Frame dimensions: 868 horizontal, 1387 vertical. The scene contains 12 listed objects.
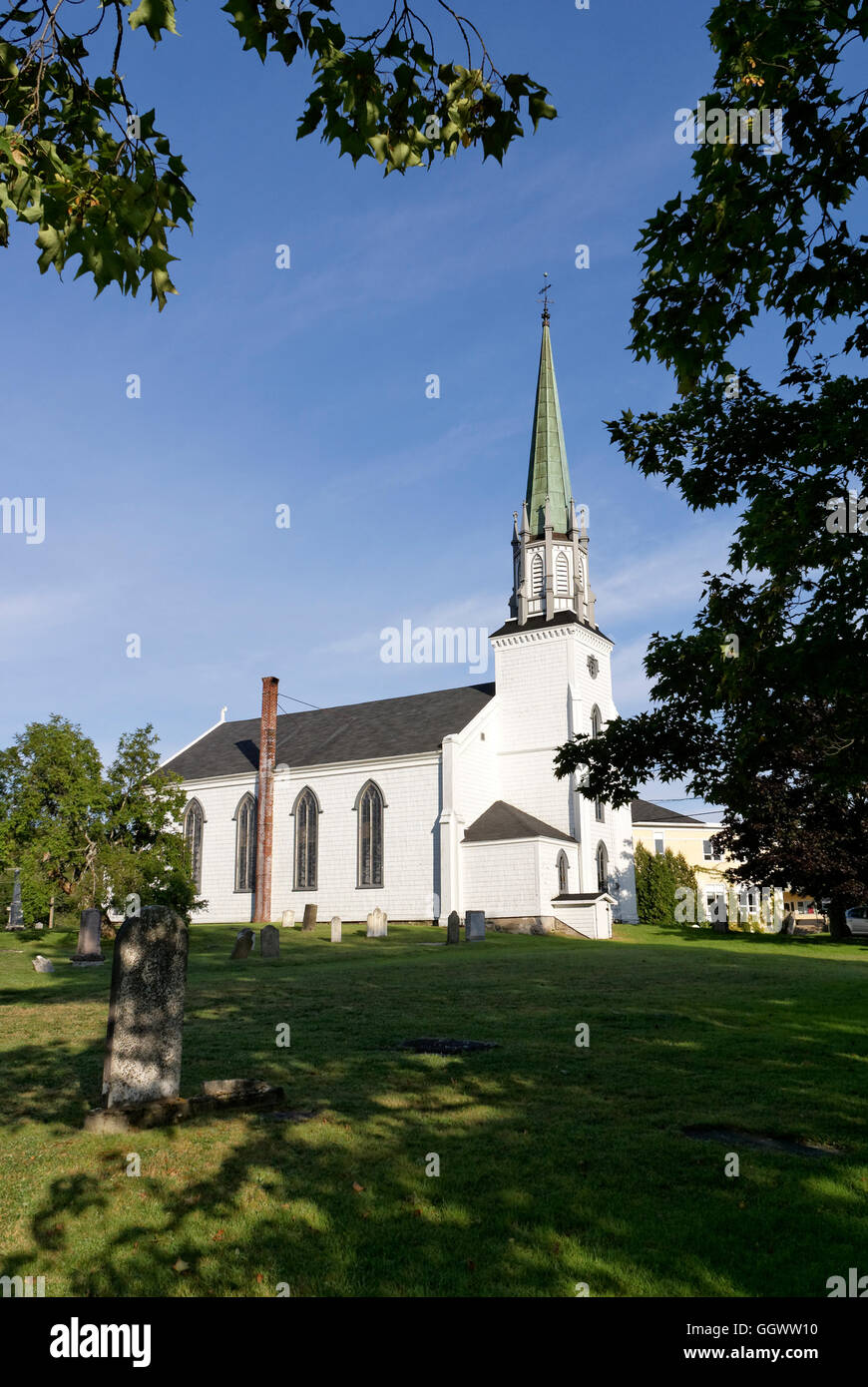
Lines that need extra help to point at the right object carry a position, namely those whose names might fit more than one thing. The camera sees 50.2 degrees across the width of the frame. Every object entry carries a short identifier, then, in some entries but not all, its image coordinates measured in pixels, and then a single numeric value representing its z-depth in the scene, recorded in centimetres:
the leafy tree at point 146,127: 490
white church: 4091
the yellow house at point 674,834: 7100
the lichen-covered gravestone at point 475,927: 3353
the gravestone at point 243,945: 2605
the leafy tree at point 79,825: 2883
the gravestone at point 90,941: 2350
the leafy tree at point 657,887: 5172
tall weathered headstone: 795
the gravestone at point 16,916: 4322
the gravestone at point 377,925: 3444
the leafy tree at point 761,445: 681
